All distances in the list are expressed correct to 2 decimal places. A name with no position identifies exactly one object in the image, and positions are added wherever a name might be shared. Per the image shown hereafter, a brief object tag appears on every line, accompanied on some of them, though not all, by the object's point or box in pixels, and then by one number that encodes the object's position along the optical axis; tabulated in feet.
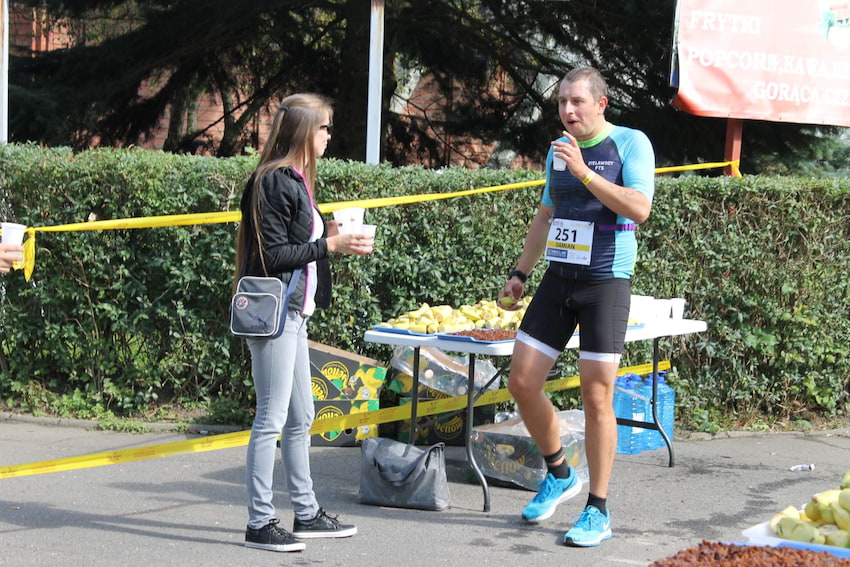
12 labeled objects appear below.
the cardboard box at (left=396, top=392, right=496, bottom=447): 45.44
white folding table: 35.10
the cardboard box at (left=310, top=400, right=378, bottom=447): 44.62
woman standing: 29.01
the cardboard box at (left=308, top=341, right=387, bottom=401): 44.83
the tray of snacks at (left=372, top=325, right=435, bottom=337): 36.98
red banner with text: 53.67
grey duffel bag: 35.14
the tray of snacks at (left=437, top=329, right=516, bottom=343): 35.50
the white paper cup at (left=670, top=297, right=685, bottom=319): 43.27
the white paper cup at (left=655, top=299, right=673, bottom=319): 42.73
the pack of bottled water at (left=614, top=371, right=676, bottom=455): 44.96
